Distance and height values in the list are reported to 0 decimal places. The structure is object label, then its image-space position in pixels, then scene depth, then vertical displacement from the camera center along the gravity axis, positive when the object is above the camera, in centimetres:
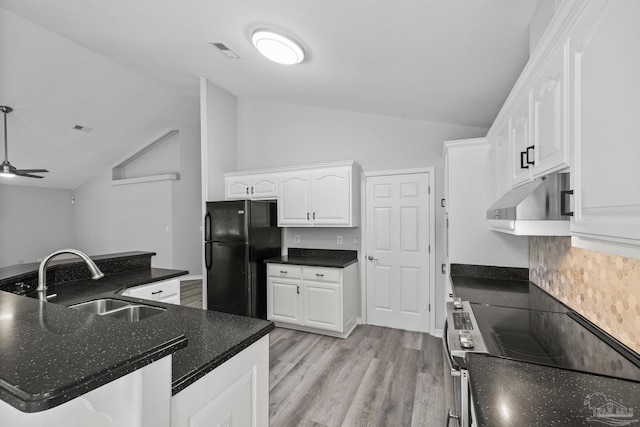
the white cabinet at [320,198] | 356 +17
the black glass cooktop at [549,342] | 108 -59
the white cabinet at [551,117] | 102 +36
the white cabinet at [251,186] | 398 +36
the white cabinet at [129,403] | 75 -51
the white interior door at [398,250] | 354 -49
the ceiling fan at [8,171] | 376 +55
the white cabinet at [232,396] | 97 -68
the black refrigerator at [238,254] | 362 -54
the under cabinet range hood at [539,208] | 106 +1
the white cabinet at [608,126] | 66 +22
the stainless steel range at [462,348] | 121 -60
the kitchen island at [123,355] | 61 -36
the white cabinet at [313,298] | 340 -104
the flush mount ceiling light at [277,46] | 221 +130
